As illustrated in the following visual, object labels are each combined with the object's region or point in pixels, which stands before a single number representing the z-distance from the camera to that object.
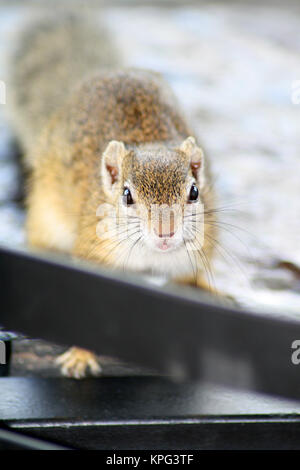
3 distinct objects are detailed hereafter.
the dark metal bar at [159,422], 1.13
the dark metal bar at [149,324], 1.06
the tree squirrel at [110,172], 1.13
